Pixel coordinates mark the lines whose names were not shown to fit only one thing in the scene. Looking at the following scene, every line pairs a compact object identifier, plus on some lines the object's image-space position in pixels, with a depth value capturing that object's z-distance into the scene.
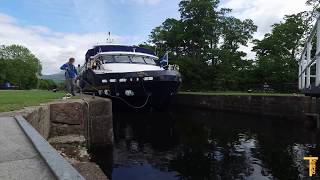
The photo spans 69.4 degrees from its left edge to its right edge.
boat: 13.35
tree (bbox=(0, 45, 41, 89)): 46.27
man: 9.55
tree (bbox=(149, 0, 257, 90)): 26.94
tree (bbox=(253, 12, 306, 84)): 22.31
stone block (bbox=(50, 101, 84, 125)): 5.81
